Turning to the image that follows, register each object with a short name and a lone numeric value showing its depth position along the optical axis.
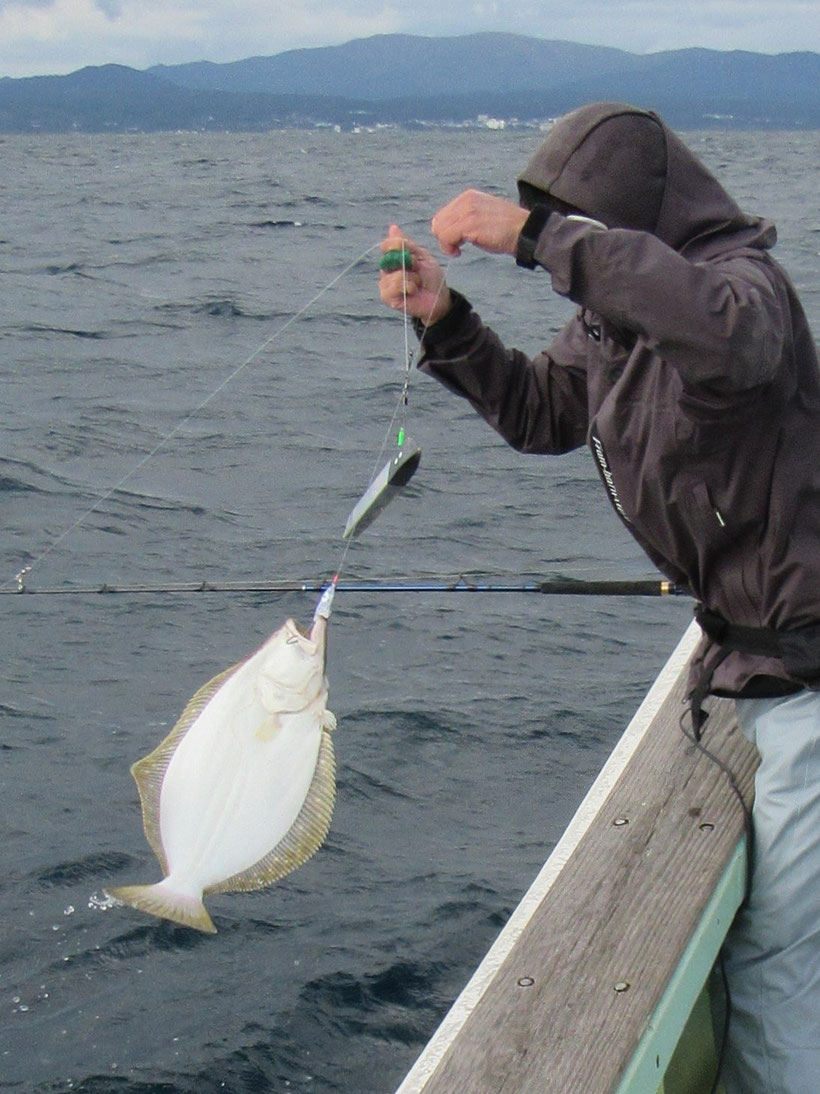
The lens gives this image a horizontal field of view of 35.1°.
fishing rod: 3.15
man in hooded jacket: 2.11
